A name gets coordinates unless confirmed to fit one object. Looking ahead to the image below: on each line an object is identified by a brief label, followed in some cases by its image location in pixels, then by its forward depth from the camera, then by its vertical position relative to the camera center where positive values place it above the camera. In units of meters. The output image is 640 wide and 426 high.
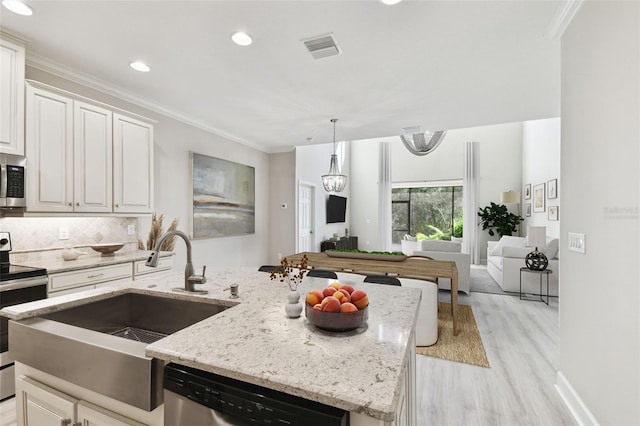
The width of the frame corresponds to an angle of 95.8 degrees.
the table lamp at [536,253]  4.21 -0.60
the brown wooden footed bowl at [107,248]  2.77 -0.34
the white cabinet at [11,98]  2.11 +0.85
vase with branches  1.17 -0.38
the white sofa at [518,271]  4.46 -0.95
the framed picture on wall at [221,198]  4.23 +0.26
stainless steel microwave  2.12 +0.24
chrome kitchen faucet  1.49 -0.34
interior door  6.25 -0.08
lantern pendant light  4.72 +0.56
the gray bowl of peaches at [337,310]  1.01 -0.34
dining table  3.12 -0.61
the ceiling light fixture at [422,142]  7.68 +1.96
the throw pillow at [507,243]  6.08 -0.62
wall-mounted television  7.83 +0.13
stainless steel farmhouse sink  0.91 -0.52
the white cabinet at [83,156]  2.32 +0.52
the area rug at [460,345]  2.66 -1.32
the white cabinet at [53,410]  0.99 -0.72
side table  4.26 -0.87
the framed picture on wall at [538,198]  6.32 +0.36
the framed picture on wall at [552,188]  5.55 +0.51
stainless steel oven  1.94 -0.55
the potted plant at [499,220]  7.54 -0.16
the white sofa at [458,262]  4.60 -0.77
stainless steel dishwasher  0.71 -0.51
